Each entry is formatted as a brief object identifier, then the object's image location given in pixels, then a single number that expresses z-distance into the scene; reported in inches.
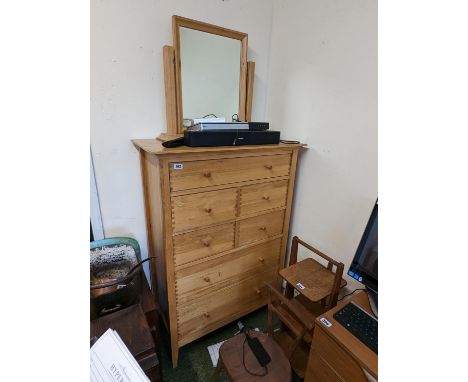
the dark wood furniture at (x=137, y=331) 35.2
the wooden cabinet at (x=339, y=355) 29.4
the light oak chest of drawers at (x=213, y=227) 41.5
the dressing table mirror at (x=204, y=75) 48.2
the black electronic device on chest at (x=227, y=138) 40.8
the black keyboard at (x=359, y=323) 31.3
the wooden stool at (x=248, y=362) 37.5
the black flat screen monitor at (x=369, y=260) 36.7
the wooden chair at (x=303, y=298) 45.0
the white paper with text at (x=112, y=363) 17.3
